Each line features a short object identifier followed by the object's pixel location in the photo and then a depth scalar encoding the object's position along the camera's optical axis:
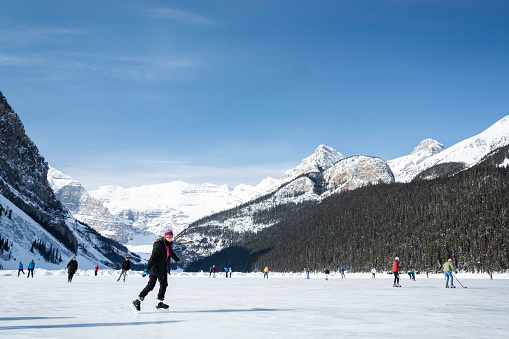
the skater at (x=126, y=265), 38.56
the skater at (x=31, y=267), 48.12
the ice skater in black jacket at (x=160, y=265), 13.16
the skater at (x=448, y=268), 31.44
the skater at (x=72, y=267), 35.66
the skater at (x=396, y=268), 32.09
